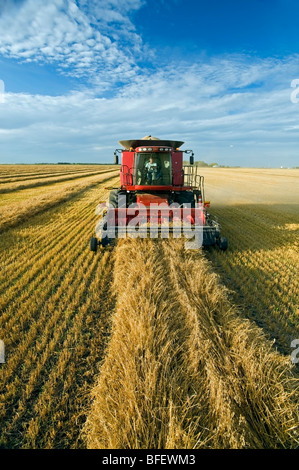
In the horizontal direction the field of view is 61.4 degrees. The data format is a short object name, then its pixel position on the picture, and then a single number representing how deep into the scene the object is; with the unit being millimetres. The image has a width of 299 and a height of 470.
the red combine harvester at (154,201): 5898
